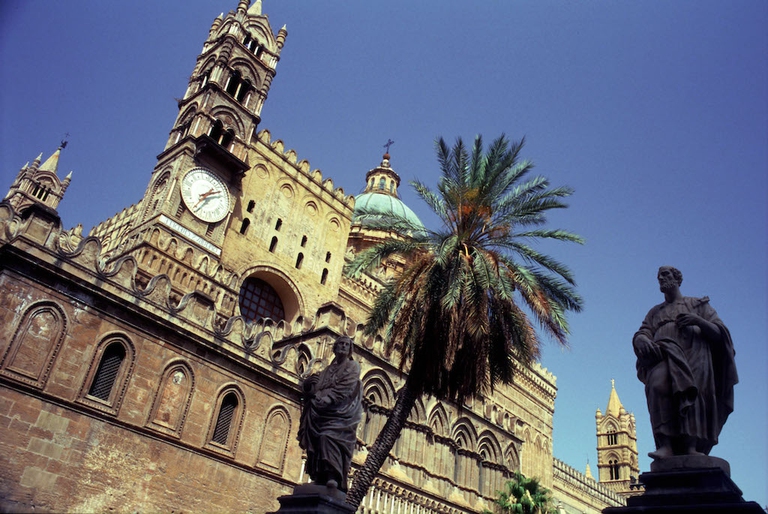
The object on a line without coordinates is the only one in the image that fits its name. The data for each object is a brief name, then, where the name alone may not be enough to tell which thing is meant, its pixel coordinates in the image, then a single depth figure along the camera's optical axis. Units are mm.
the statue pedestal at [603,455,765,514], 5586
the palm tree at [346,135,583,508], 15477
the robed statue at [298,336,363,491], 8680
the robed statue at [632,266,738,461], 6344
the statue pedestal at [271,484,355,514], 8227
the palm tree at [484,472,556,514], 26203
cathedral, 14141
